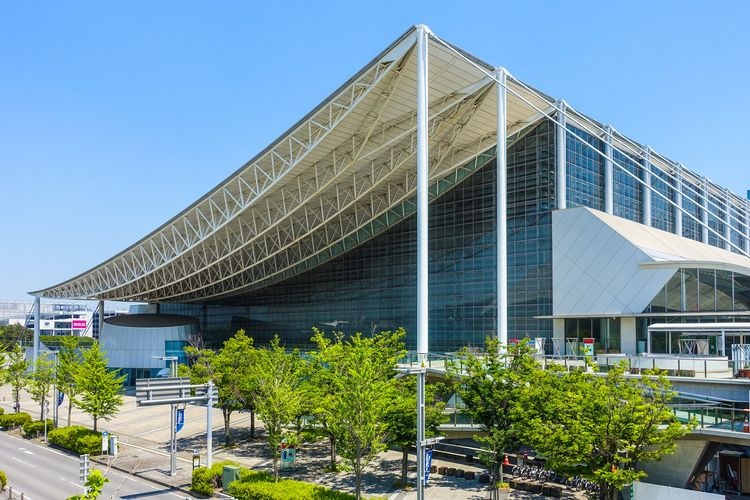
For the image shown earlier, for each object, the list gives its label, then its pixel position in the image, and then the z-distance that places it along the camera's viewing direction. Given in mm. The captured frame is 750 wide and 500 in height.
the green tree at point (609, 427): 21969
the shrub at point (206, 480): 28688
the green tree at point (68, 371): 42781
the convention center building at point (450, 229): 38094
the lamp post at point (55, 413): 42594
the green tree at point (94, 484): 15133
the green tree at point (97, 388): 38875
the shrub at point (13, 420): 46147
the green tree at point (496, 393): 26297
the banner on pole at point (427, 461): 23689
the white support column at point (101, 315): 70875
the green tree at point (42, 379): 46344
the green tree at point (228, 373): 38156
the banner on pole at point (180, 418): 33625
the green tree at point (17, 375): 50906
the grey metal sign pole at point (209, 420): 31172
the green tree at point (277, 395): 29344
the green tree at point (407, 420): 29344
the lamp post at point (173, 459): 32312
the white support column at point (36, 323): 68875
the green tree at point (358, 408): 25906
